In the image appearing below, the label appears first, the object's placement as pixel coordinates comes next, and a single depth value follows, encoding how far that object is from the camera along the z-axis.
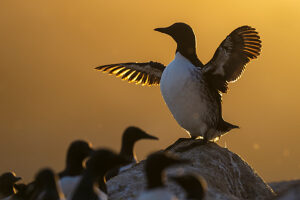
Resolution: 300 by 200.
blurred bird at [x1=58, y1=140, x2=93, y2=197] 17.73
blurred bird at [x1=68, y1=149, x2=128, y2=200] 14.17
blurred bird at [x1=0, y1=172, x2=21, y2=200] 22.91
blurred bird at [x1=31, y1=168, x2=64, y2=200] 14.01
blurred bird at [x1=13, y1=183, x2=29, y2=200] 19.51
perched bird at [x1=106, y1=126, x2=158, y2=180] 21.66
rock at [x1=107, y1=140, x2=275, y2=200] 19.08
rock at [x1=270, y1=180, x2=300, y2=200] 11.53
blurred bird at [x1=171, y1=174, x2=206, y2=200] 12.70
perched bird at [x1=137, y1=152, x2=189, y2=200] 12.29
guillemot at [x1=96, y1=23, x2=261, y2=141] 22.28
